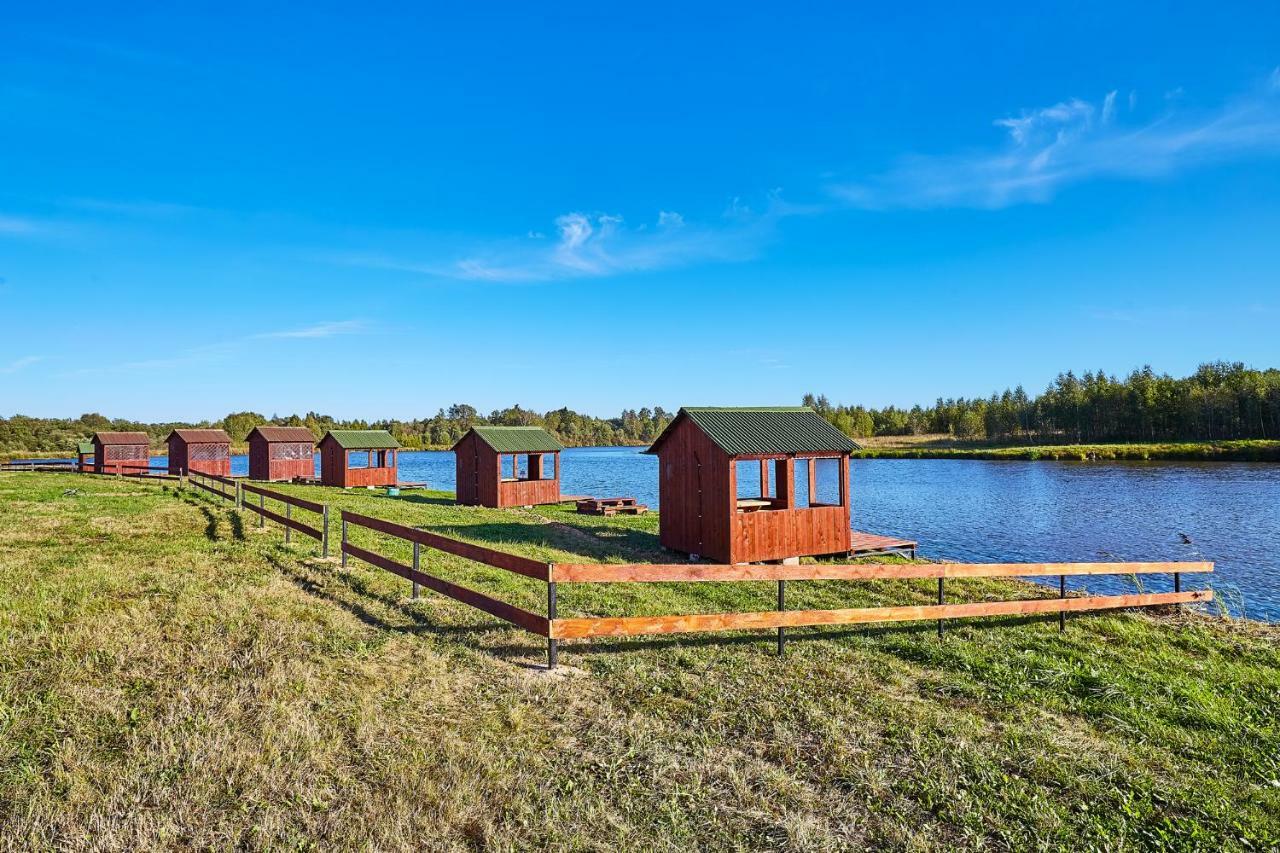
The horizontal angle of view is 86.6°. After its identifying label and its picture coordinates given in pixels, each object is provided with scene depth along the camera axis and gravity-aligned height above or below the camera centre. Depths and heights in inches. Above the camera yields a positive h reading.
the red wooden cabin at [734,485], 664.4 -49.9
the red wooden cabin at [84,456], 2105.1 -34.3
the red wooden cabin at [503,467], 1224.8 -50.9
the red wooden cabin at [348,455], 1642.5 -38.4
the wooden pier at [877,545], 764.6 -127.1
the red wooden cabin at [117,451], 1992.2 -17.9
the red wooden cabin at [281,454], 1875.0 -30.0
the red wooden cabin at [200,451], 1966.0 -20.7
